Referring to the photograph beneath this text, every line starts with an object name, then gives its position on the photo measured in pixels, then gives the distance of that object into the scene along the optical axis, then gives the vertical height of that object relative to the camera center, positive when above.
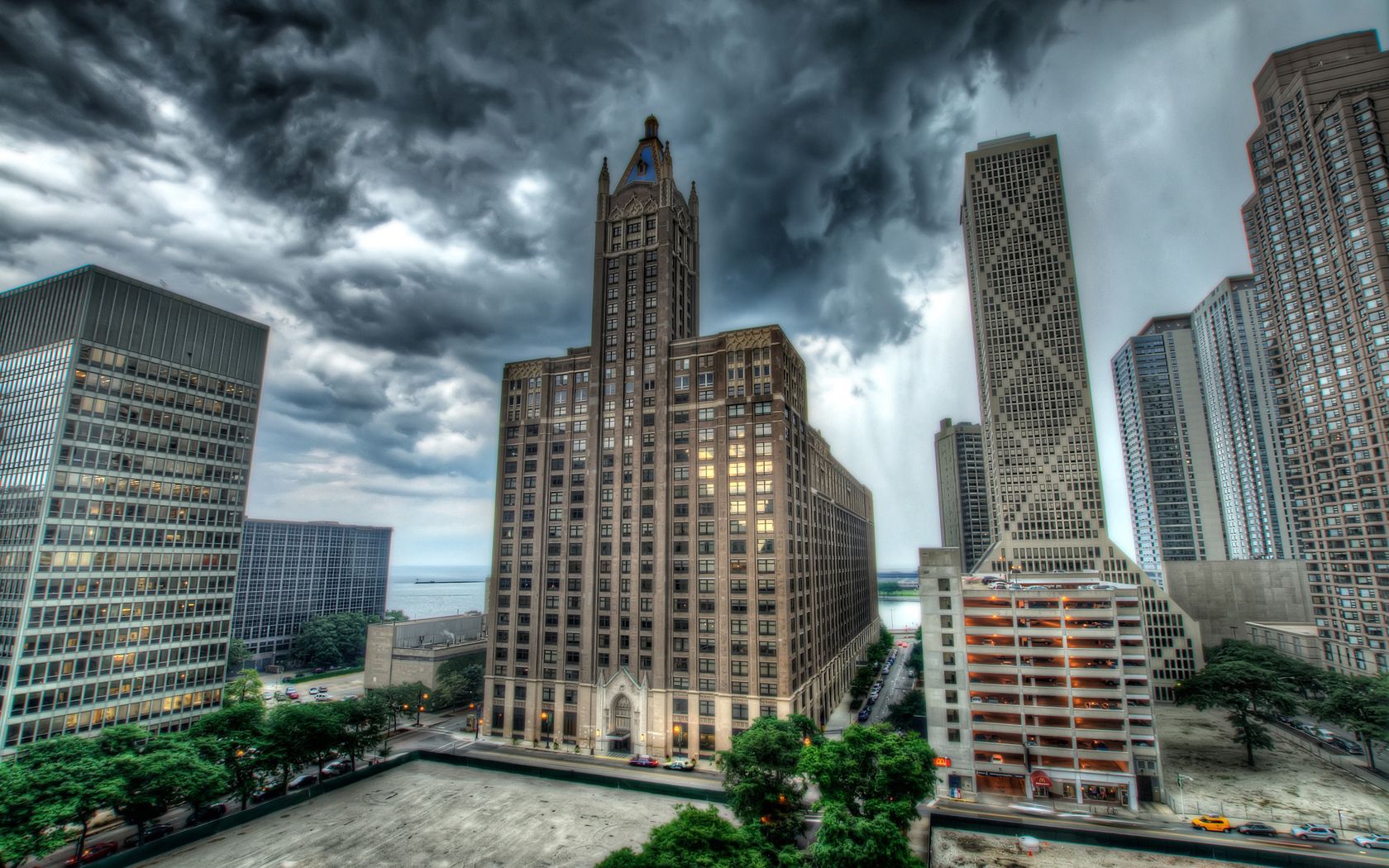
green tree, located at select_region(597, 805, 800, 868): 37.19 -18.54
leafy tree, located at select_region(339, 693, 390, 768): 77.25 -22.02
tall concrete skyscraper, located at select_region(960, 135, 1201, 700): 137.62 +42.67
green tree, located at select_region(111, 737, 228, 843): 55.97 -20.95
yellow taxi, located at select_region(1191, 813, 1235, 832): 62.25 -27.73
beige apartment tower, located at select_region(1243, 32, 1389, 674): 105.81 +45.01
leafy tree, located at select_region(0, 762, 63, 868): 46.91 -20.79
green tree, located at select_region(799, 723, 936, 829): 54.34 -19.66
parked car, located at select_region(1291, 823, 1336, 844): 58.97 -27.33
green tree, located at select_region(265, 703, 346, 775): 69.56 -20.28
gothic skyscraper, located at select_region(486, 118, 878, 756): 89.94 +5.08
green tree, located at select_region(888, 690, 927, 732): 95.94 -25.38
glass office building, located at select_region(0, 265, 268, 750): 76.38 +7.43
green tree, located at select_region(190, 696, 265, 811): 64.44 -19.92
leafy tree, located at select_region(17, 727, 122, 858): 50.56 -19.00
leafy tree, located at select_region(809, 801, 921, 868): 43.31 -20.97
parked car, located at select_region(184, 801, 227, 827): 63.94 -27.54
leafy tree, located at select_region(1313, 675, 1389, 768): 75.12 -19.69
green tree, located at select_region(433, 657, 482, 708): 113.06 -24.19
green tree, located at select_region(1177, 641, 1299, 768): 79.69 -18.91
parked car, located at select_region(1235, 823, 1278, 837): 60.06 -27.45
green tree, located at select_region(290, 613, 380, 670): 166.12 -23.72
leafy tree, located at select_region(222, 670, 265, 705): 99.69 -21.90
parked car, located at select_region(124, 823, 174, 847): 61.09 -27.83
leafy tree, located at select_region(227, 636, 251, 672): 148.00 -23.82
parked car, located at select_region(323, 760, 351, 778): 79.88 -27.99
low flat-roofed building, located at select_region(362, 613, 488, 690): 115.25 -18.57
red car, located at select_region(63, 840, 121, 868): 56.72 -27.60
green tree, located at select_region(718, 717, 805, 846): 56.34 -22.19
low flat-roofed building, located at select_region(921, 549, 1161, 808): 72.06 -17.42
